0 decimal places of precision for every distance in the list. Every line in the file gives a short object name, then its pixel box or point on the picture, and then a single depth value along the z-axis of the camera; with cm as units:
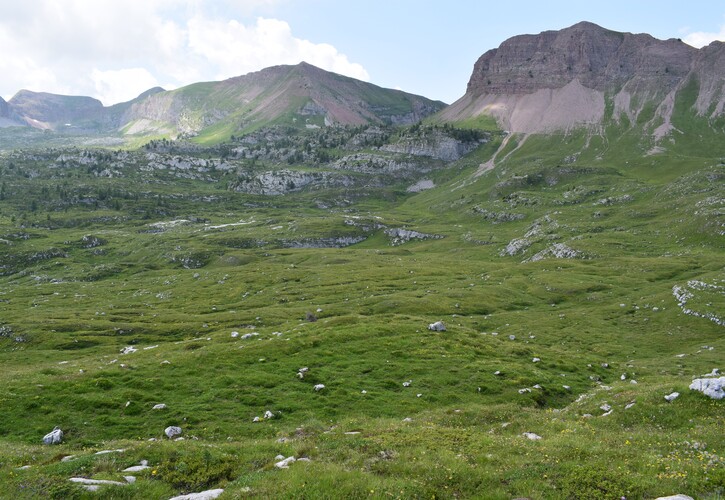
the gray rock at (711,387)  2214
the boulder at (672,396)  2314
